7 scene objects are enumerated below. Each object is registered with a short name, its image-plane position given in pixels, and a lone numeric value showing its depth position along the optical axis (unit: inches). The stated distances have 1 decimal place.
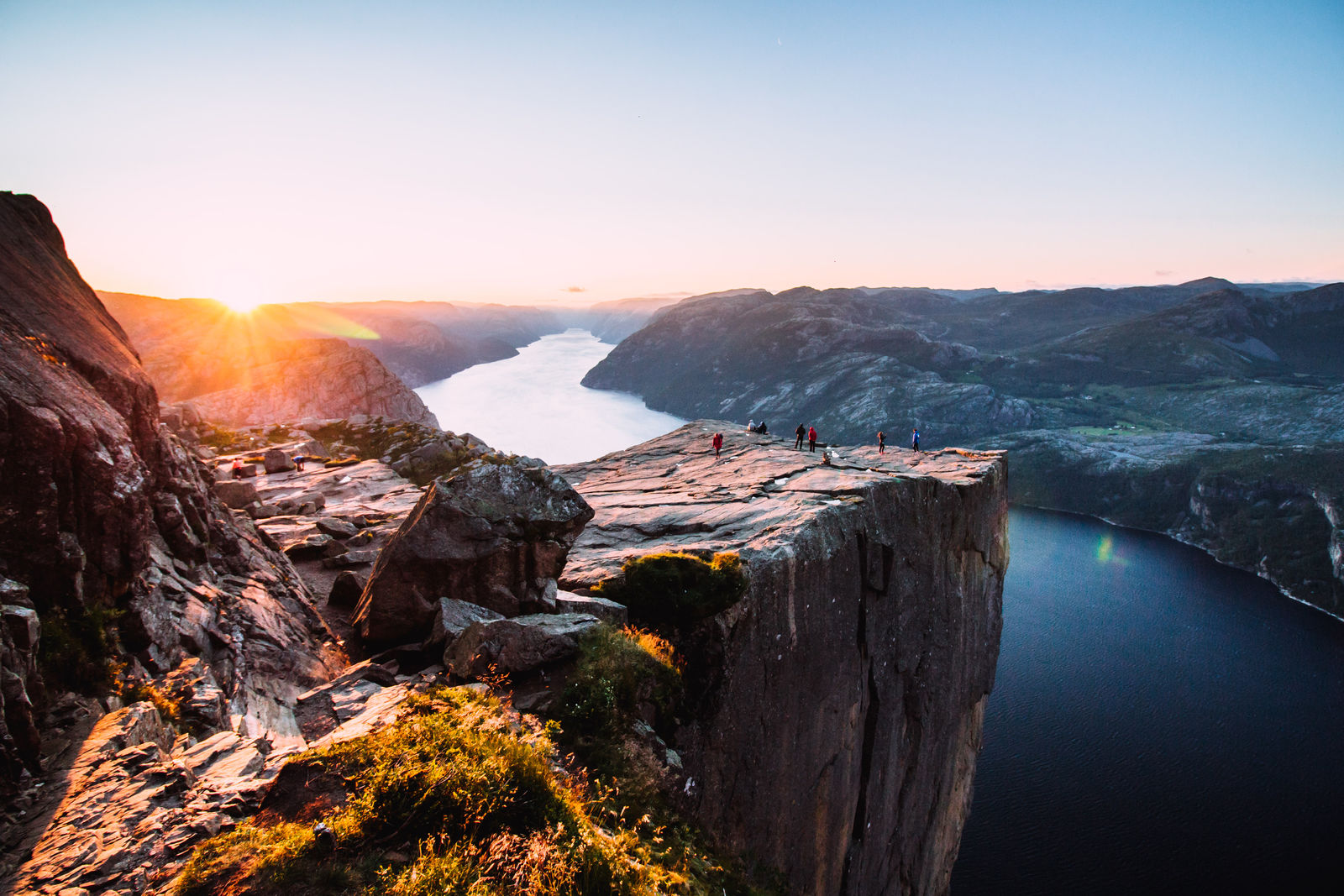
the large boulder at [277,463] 1539.1
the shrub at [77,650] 331.6
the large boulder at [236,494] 970.1
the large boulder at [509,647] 439.2
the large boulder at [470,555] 554.6
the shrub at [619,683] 417.4
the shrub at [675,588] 625.6
